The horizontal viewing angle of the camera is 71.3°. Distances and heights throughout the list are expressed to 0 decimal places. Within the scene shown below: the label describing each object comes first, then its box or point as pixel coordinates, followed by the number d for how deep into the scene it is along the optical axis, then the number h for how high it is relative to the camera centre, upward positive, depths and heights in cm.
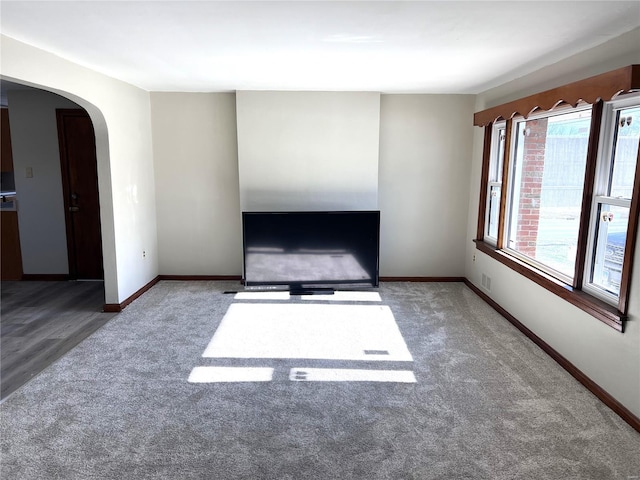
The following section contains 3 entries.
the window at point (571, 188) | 274 -9
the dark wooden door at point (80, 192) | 523 -24
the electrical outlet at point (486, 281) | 474 -113
